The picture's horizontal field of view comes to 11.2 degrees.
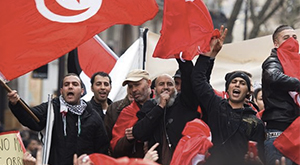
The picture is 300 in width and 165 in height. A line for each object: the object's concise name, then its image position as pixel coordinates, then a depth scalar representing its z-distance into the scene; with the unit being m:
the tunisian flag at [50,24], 14.33
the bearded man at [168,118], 13.97
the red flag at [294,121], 12.47
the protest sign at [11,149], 13.54
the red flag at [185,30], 13.74
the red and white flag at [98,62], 20.10
